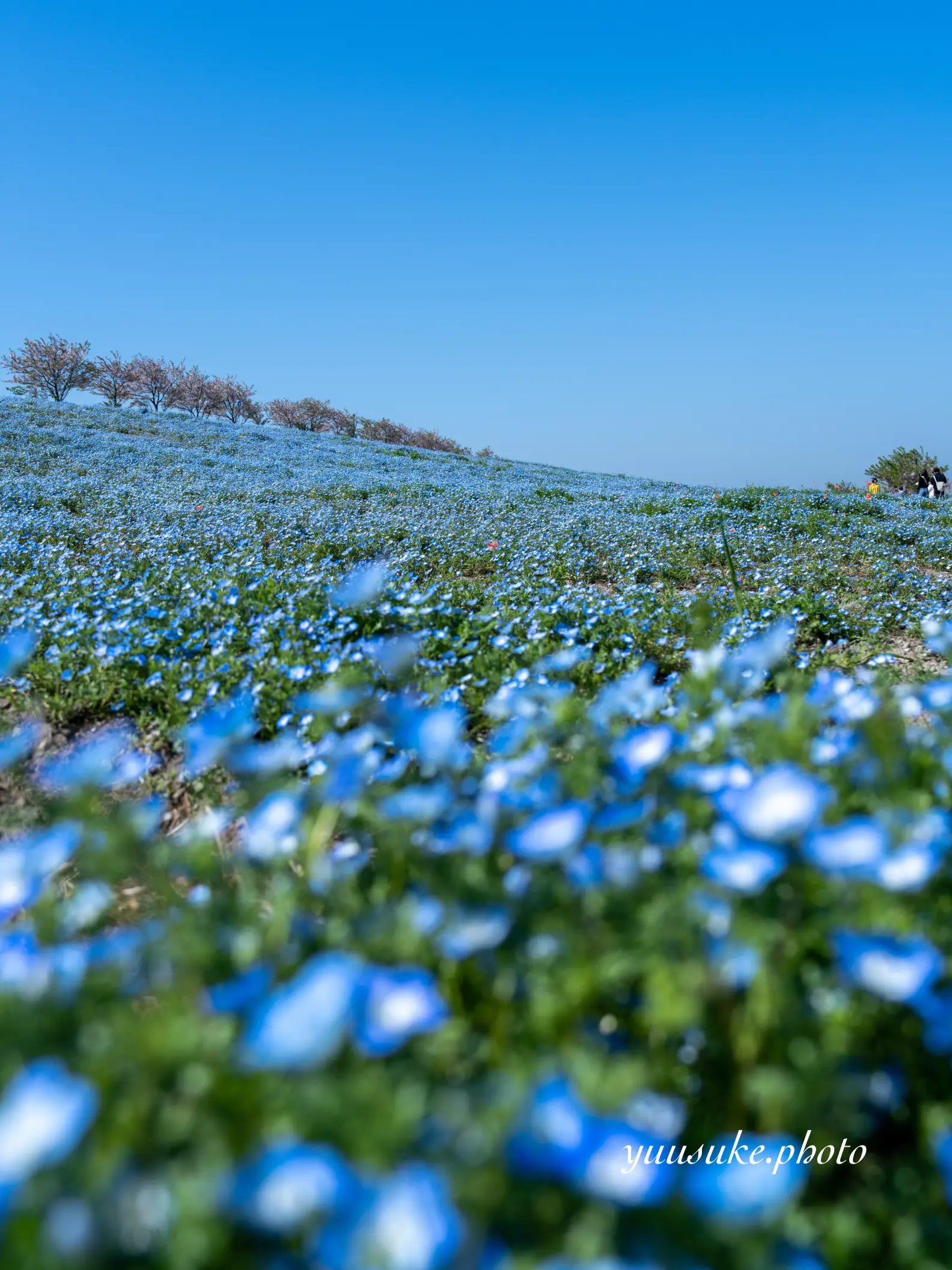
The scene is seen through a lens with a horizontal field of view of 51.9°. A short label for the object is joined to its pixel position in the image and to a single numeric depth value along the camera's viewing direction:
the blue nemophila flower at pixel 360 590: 3.52
